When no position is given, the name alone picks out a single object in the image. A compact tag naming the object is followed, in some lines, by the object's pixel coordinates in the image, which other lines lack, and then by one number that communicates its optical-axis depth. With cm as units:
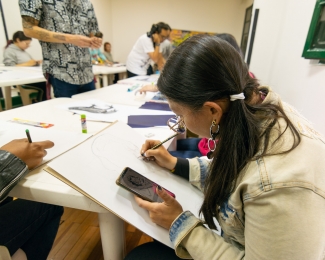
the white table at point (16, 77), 174
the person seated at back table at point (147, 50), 258
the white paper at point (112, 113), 104
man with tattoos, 117
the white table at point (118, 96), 141
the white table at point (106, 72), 300
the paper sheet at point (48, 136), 69
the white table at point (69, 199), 50
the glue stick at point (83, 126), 83
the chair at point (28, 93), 257
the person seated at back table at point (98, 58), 439
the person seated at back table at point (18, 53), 294
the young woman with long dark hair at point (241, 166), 34
